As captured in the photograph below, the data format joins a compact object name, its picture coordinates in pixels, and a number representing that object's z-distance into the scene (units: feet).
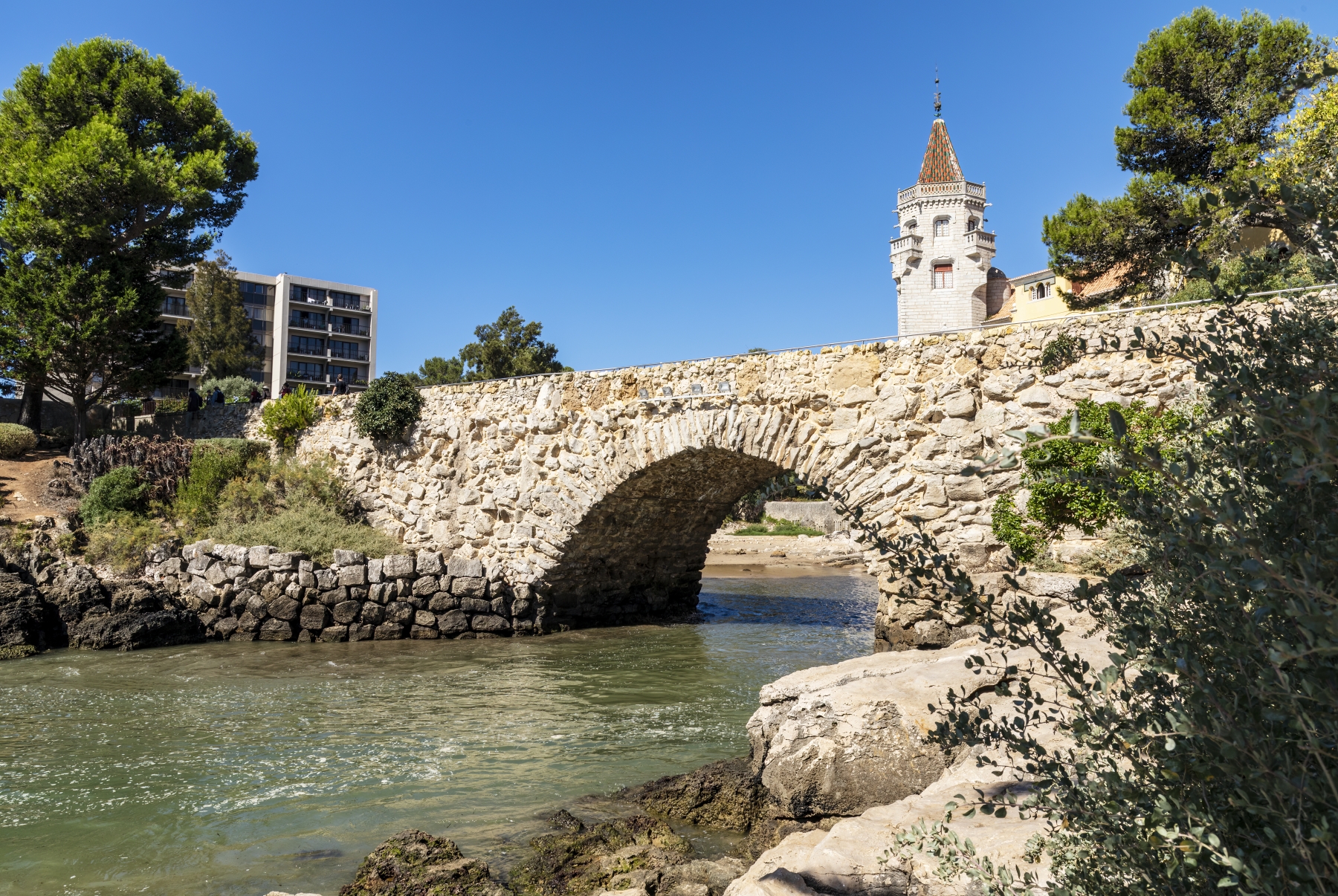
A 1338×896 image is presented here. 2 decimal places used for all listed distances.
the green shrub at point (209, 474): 53.52
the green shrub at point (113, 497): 51.98
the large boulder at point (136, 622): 43.86
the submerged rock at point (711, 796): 19.80
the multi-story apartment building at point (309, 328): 189.47
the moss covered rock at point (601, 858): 16.35
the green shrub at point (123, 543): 48.73
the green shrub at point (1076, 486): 28.25
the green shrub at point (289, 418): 59.21
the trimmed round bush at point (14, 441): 62.23
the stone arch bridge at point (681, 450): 33.22
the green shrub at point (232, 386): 99.91
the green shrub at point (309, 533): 49.08
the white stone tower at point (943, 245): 130.41
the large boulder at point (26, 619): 41.93
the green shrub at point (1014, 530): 31.65
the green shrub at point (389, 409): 52.70
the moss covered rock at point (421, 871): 16.02
